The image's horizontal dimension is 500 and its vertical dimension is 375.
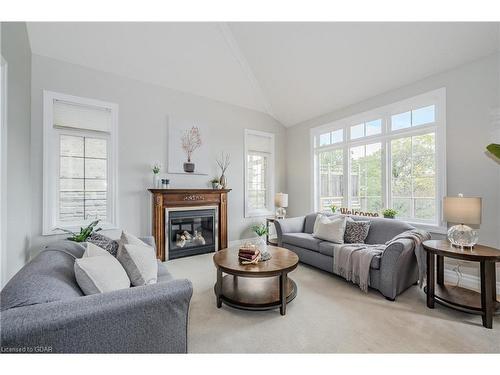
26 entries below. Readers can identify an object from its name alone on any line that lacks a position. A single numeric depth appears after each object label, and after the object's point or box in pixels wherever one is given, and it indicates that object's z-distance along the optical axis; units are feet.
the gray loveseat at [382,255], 8.05
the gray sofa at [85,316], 3.05
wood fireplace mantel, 12.69
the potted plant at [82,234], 9.20
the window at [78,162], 10.56
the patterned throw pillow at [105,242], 6.17
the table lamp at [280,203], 16.58
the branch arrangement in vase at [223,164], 15.37
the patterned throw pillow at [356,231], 10.83
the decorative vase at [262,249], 8.29
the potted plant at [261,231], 9.11
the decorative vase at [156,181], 12.98
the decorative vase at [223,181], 15.28
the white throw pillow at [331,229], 10.91
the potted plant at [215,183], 14.99
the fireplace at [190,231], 13.28
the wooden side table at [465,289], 6.55
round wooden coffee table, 7.14
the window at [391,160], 10.67
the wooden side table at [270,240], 15.86
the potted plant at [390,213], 11.66
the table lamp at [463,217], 7.45
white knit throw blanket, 8.65
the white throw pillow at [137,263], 5.73
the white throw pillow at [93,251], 5.22
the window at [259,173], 17.20
